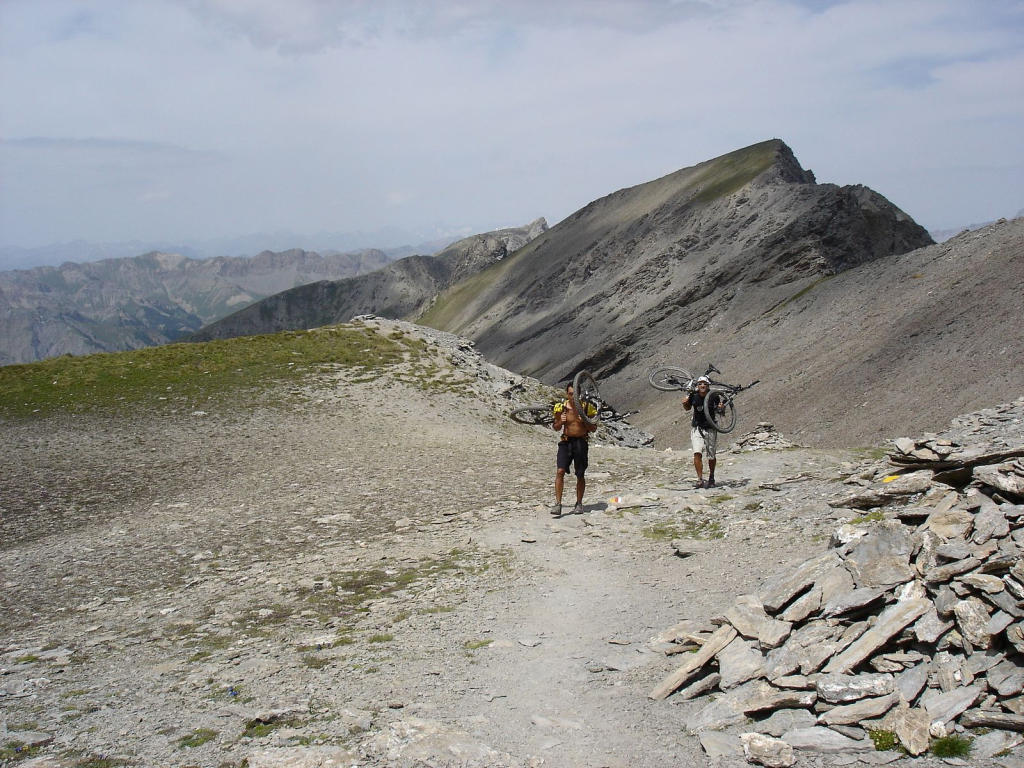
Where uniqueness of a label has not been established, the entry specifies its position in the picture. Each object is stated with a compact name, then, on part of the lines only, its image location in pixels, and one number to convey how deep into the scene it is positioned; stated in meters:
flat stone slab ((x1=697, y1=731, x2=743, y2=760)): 6.64
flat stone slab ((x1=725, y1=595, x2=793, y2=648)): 7.92
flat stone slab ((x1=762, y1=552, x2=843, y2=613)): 8.59
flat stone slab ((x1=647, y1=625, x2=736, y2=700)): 7.96
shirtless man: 16.33
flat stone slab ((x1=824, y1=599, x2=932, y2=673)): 7.18
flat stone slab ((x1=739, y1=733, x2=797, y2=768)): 6.35
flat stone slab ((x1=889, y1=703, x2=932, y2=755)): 6.16
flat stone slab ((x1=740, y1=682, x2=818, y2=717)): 6.99
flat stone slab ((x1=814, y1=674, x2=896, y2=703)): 6.83
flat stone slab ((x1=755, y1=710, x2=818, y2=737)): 6.77
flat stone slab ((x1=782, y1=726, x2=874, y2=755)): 6.35
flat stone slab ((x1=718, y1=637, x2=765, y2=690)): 7.62
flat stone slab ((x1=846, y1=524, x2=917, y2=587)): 8.05
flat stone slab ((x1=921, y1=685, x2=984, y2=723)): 6.36
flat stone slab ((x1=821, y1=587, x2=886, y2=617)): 7.82
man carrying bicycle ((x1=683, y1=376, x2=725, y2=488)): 17.81
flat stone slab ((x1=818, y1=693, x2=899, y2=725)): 6.62
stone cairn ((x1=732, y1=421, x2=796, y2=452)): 27.83
